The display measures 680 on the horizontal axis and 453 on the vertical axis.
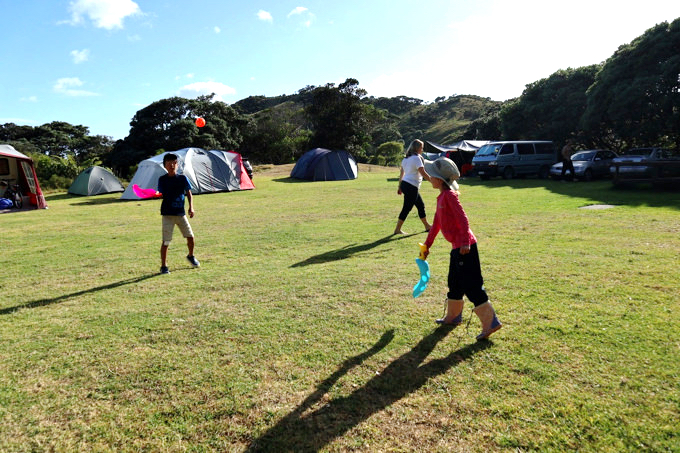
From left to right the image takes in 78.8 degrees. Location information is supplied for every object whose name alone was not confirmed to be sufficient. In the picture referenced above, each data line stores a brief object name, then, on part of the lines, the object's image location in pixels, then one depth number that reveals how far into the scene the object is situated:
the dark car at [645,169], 12.92
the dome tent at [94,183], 19.92
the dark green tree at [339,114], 39.88
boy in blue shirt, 6.04
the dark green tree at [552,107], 23.64
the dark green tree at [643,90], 17.02
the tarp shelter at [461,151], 23.92
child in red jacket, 3.49
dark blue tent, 25.67
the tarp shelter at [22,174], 15.17
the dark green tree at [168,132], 33.44
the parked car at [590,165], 17.50
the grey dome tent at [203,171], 17.33
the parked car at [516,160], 20.19
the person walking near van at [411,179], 7.59
